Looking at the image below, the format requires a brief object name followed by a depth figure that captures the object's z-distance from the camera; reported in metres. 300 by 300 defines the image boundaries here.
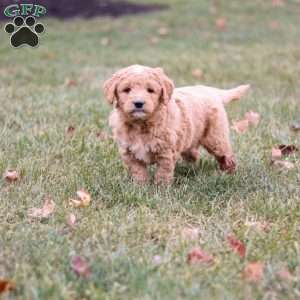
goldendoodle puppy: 4.48
